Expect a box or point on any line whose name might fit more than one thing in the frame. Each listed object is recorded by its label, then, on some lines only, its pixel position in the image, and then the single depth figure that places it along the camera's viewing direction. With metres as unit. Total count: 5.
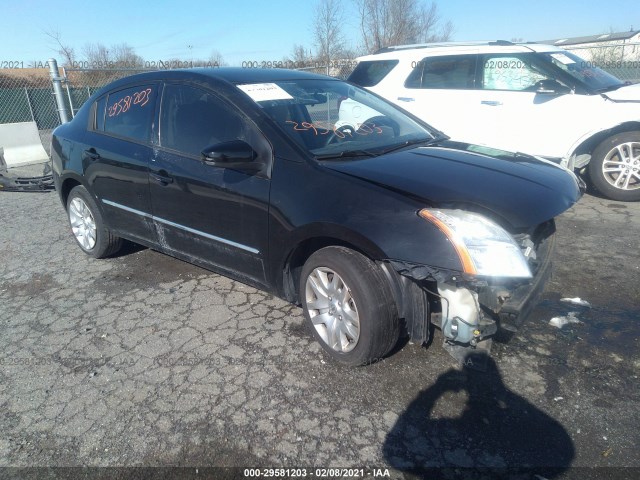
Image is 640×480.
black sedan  2.52
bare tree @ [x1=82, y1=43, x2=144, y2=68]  14.43
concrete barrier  8.60
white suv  5.85
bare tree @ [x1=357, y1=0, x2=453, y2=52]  28.66
